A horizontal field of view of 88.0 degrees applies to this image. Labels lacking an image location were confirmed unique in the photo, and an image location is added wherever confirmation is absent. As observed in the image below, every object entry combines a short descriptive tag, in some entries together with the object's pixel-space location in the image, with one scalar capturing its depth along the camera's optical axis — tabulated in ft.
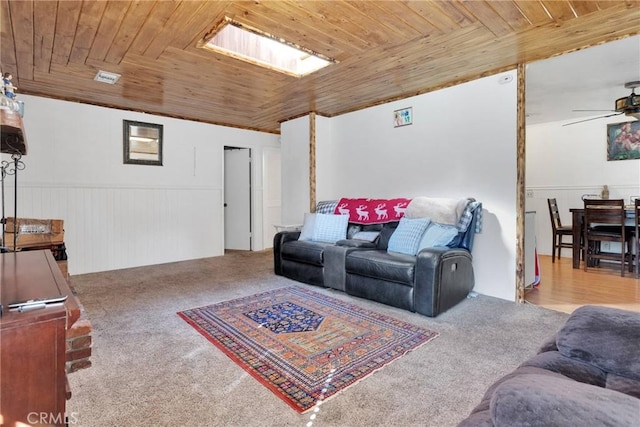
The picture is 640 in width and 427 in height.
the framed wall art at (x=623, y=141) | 15.88
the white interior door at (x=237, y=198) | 20.43
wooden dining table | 15.24
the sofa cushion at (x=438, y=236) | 10.25
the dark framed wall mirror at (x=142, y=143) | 15.62
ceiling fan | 12.23
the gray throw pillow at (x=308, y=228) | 13.47
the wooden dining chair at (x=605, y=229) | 13.78
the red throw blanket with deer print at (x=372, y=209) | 12.49
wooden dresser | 2.26
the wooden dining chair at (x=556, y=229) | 16.75
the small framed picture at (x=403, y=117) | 13.33
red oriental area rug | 6.01
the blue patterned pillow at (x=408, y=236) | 10.57
